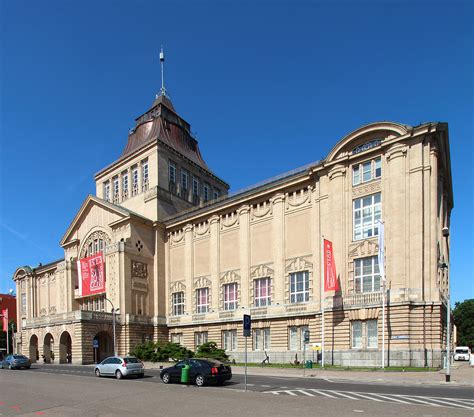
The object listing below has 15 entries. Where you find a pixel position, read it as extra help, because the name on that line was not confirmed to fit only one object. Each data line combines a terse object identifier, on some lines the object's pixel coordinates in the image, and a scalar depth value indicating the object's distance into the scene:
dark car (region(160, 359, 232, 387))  20.28
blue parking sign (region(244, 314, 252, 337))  18.95
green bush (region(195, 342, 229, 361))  37.38
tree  83.50
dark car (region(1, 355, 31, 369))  39.19
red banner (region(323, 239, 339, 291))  33.97
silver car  25.70
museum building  31.41
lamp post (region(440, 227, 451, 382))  20.54
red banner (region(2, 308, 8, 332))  67.12
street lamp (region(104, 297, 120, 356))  44.91
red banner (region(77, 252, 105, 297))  51.94
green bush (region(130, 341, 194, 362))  39.76
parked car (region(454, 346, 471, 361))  50.46
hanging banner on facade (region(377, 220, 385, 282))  30.17
